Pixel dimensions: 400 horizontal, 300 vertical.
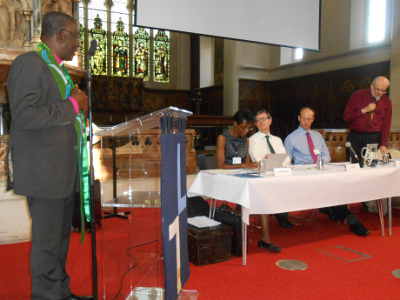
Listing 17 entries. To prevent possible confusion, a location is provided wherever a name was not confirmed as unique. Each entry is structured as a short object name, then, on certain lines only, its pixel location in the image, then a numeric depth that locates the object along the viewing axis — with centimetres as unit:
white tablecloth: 283
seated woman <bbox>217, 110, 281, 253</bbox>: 378
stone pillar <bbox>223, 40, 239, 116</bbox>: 1175
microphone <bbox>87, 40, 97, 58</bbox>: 165
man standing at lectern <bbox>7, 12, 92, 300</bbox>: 164
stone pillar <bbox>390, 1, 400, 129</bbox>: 756
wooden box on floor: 292
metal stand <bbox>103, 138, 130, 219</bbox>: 408
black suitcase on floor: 314
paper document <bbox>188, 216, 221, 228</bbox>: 308
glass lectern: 168
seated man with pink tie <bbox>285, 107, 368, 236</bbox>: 396
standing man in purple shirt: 434
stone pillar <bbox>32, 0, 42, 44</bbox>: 463
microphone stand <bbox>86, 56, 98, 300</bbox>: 166
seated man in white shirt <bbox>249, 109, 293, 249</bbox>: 378
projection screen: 543
